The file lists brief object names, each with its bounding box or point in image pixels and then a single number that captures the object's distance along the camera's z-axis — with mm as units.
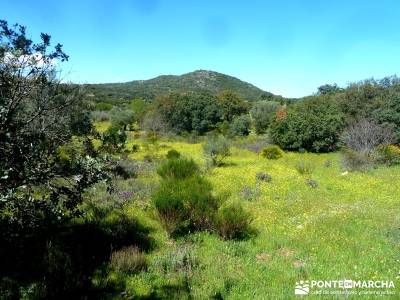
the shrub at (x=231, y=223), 9703
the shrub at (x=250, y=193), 15202
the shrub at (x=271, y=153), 31969
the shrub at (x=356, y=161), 23681
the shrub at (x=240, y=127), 50000
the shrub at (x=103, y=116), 58234
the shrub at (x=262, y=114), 54469
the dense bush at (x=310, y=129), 36062
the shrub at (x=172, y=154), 26919
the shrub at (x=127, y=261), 7223
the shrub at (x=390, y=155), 25812
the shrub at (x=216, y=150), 26562
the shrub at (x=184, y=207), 9898
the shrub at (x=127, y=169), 19541
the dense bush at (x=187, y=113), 56312
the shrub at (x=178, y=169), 13341
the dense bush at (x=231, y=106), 65750
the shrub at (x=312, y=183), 17903
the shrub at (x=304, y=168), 22641
